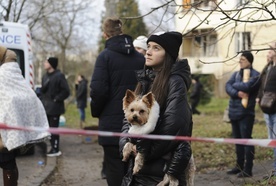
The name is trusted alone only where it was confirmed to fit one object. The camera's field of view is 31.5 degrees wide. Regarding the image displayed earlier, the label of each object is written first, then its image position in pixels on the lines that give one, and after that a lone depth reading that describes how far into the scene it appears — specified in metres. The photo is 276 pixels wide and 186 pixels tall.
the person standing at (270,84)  7.12
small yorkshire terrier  3.54
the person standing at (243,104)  7.61
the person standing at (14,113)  5.07
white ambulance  9.67
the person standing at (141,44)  6.94
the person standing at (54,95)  10.31
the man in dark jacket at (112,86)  5.36
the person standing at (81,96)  17.58
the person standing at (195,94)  21.30
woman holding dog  3.54
